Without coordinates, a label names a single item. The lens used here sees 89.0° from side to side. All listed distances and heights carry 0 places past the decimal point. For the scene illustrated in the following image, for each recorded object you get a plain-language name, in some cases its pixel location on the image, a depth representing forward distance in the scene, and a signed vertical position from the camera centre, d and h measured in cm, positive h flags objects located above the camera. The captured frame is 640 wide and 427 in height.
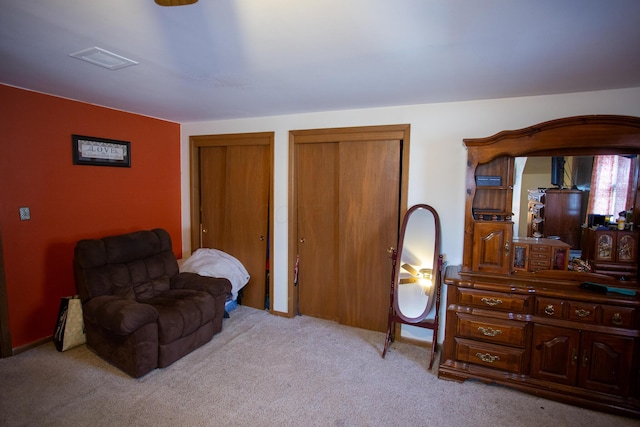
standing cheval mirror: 281 -72
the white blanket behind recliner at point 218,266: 355 -87
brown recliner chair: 246 -98
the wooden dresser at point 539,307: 218 -79
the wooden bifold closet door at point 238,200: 380 -14
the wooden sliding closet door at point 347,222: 321 -33
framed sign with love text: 310 +35
